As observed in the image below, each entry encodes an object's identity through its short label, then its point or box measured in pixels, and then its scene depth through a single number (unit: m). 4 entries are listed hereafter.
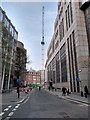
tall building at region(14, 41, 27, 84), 27.97
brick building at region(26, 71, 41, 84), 85.61
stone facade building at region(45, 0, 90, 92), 17.38
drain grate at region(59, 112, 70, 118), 4.73
